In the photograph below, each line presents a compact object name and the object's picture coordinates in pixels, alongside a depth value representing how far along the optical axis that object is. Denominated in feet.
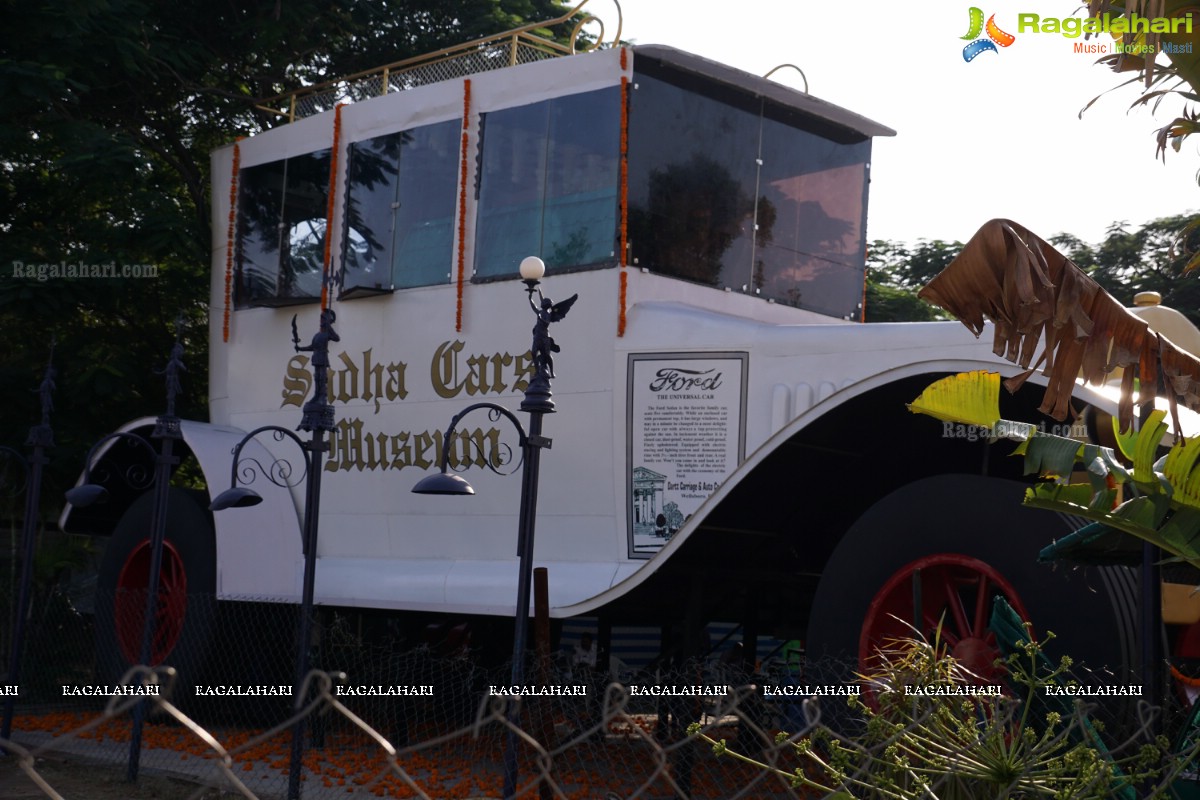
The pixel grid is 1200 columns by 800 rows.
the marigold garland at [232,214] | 34.96
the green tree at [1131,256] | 65.98
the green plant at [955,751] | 11.58
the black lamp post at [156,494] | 27.76
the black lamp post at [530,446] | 22.84
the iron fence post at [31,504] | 32.14
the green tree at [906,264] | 69.56
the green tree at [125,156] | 37.91
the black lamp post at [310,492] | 24.06
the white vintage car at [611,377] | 20.62
